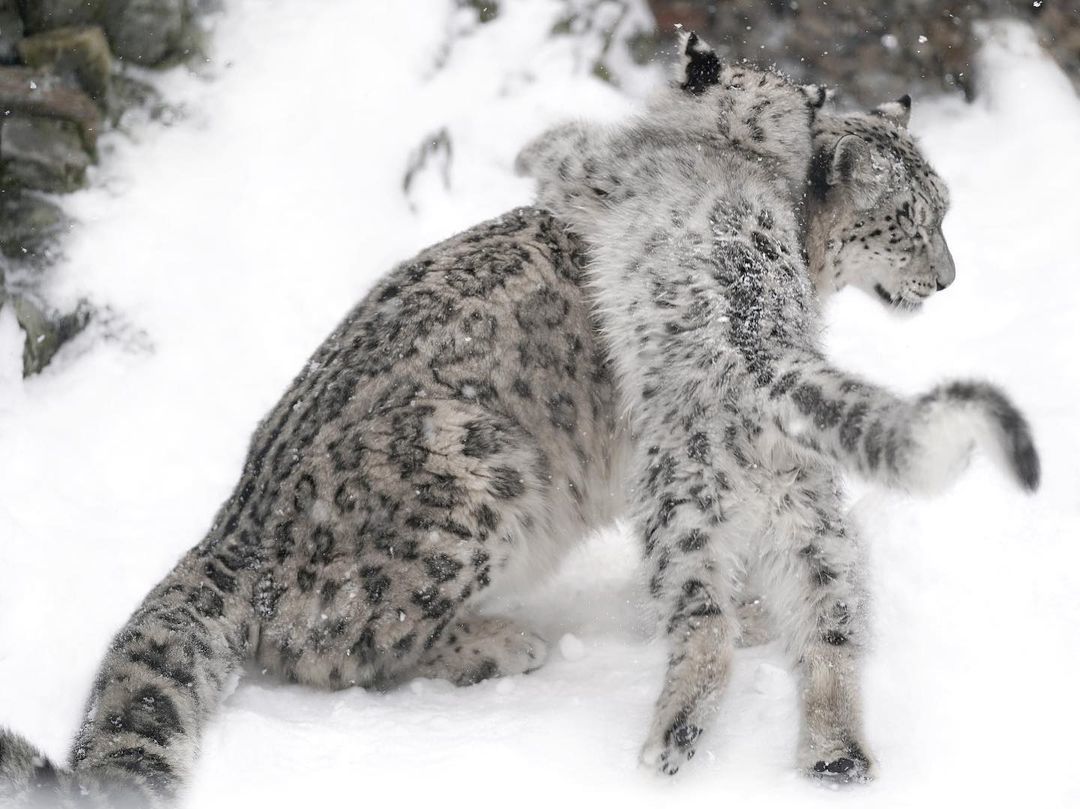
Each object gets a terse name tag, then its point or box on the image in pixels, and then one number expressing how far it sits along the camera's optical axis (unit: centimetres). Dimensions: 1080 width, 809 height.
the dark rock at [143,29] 1599
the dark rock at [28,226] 1480
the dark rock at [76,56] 1540
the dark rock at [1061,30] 1727
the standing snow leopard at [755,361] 777
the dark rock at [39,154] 1501
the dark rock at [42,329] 1423
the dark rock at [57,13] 1559
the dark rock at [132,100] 1594
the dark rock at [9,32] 1536
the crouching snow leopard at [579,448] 827
